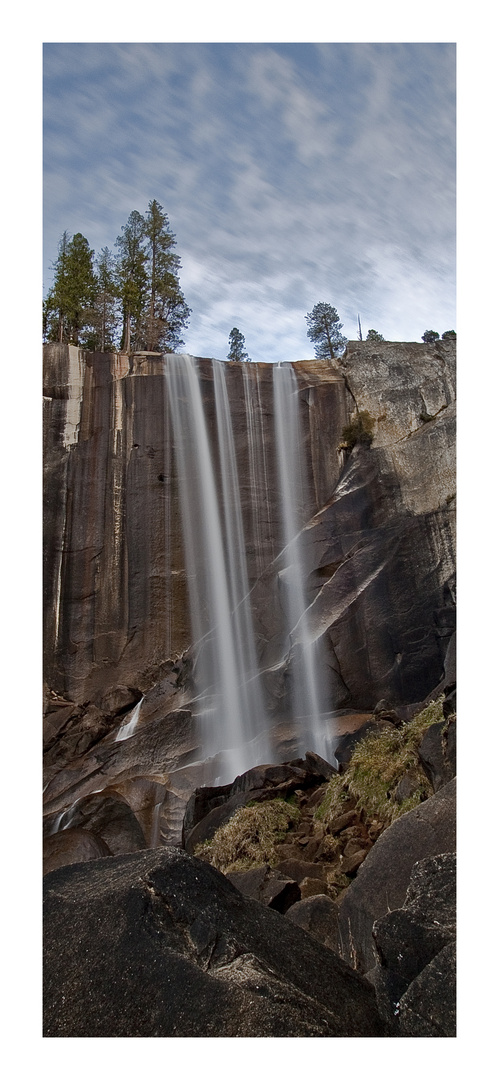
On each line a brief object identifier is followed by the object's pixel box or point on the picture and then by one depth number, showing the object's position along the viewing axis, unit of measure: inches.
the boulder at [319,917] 269.4
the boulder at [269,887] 303.3
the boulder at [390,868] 224.2
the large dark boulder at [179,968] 143.6
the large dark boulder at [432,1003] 141.2
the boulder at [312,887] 337.4
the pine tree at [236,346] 1672.0
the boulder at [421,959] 141.9
